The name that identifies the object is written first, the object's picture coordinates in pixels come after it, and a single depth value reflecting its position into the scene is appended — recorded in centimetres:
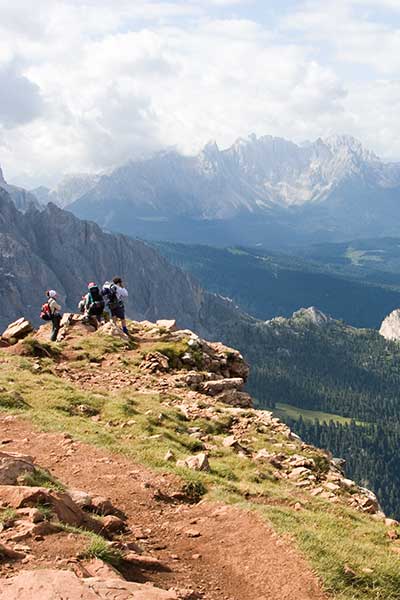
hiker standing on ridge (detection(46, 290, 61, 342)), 4197
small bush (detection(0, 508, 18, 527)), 1325
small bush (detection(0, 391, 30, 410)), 2641
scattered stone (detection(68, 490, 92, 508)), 1644
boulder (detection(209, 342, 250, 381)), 4222
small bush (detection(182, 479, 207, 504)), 1925
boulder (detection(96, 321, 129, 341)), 4170
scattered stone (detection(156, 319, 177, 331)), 4653
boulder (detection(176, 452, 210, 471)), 2162
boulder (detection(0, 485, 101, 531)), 1437
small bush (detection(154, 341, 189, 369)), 3872
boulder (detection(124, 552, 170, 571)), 1354
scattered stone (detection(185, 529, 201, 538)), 1633
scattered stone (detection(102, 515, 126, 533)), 1540
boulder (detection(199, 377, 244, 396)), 3519
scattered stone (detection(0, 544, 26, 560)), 1173
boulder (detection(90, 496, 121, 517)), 1658
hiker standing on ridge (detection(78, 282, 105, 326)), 4472
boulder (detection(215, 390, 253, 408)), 3441
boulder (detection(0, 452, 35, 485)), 1599
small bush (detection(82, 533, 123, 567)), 1280
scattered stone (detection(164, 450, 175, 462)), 2195
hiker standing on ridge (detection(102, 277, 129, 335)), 4447
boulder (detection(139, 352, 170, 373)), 3628
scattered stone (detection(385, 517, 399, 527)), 2044
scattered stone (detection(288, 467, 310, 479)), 2392
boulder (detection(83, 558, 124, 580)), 1194
